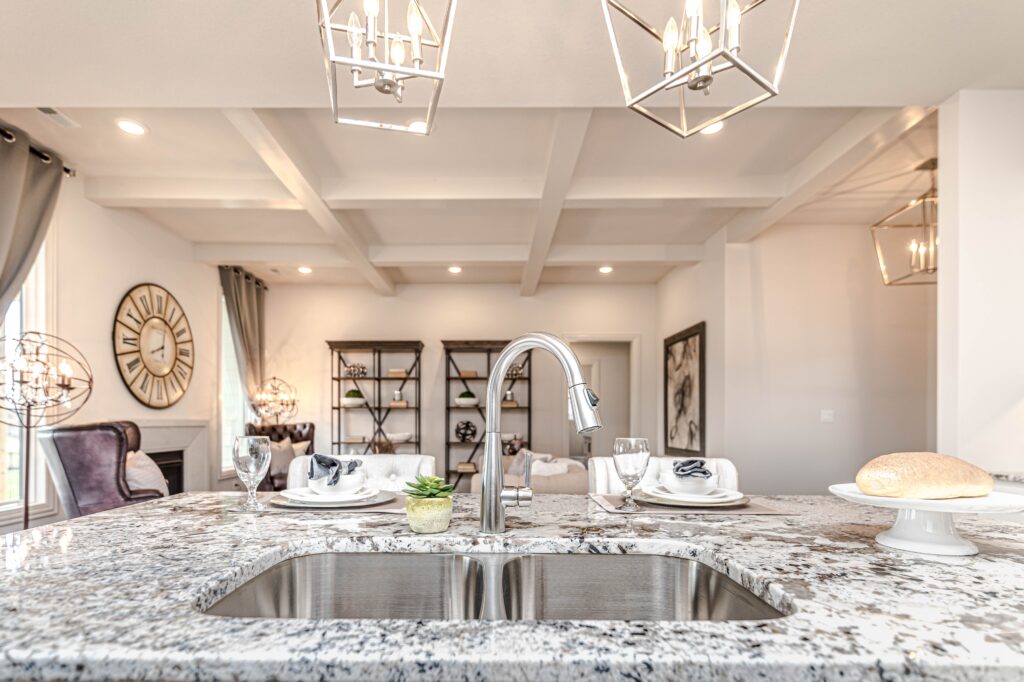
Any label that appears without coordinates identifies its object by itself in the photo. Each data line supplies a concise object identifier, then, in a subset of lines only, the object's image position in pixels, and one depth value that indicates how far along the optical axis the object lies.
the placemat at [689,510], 1.36
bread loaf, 0.98
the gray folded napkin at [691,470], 1.54
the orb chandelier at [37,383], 3.31
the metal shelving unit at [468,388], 7.07
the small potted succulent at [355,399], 6.95
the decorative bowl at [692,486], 1.54
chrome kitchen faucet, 1.07
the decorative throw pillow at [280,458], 5.61
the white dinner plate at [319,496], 1.42
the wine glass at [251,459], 1.35
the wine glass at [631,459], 1.37
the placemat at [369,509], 1.36
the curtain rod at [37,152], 3.30
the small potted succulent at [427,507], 1.09
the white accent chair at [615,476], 1.99
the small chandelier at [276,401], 6.63
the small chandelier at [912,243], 3.60
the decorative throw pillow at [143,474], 3.46
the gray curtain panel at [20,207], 3.27
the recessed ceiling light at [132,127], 3.31
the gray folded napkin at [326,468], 1.54
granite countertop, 0.57
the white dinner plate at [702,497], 1.44
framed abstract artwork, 5.52
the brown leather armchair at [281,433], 5.59
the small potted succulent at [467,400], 6.98
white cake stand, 0.95
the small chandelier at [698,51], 1.16
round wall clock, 4.52
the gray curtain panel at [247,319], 6.23
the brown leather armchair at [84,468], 3.18
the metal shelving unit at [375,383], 7.01
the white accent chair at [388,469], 2.00
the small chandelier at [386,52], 1.26
